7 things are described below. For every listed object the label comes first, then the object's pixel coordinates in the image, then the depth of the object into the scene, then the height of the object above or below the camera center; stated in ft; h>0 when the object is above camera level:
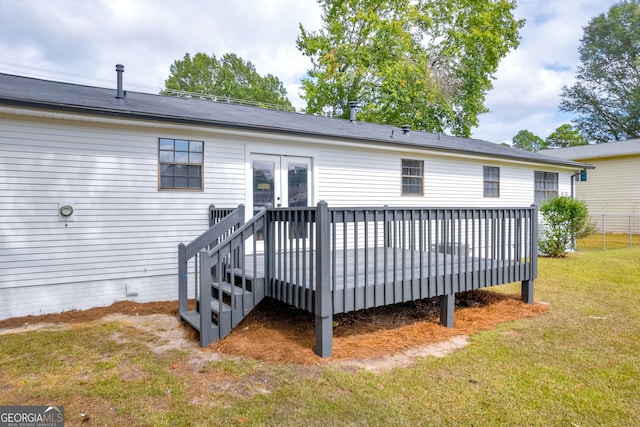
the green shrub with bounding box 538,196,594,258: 32.63 -0.88
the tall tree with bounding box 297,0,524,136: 56.95 +25.49
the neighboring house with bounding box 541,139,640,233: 51.75 +4.44
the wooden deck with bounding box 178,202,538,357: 11.47 -2.32
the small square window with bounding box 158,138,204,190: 19.17 +2.63
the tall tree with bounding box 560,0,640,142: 89.40 +35.13
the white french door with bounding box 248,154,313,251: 21.97 +1.92
